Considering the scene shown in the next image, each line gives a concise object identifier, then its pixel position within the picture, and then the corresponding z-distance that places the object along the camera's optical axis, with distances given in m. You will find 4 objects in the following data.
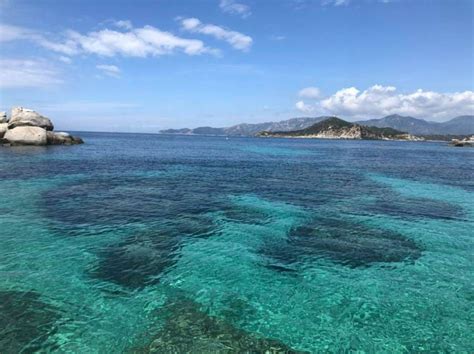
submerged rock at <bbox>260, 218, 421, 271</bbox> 15.52
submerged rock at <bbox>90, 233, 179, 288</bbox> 13.03
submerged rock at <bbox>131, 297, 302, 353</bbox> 9.21
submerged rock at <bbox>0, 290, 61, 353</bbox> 9.11
